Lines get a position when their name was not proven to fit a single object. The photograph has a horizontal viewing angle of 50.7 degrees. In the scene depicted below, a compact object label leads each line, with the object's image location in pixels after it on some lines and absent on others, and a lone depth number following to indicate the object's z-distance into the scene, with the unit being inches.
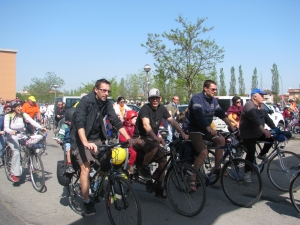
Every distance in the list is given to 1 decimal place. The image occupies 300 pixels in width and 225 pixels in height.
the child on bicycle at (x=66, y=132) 241.4
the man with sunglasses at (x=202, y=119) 206.6
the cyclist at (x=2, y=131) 280.8
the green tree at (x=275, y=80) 2878.9
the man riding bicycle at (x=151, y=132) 204.1
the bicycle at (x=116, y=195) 150.0
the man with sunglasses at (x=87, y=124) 170.9
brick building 2380.7
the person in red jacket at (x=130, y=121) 306.2
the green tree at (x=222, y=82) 3400.1
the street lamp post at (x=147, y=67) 711.9
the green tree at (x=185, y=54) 821.9
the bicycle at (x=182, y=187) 175.3
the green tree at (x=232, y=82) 3462.1
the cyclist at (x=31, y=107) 414.0
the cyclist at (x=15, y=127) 259.0
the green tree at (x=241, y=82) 3395.7
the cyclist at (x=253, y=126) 223.3
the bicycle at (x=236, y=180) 189.2
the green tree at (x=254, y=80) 3176.7
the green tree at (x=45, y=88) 2107.5
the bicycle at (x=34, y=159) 241.9
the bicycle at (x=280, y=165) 220.4
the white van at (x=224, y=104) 522.3
